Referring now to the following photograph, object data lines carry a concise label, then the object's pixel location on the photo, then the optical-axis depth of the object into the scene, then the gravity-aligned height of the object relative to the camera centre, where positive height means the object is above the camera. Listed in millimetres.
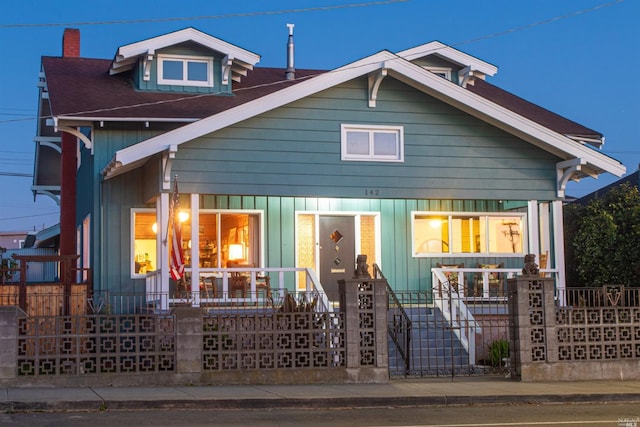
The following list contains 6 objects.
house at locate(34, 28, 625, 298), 20312 +2543
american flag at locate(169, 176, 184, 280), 19031 +826
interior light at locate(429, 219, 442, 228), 23297 +1443
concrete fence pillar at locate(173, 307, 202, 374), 15444 -897
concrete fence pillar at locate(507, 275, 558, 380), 16797 -757
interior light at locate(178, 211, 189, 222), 21469 +1571
